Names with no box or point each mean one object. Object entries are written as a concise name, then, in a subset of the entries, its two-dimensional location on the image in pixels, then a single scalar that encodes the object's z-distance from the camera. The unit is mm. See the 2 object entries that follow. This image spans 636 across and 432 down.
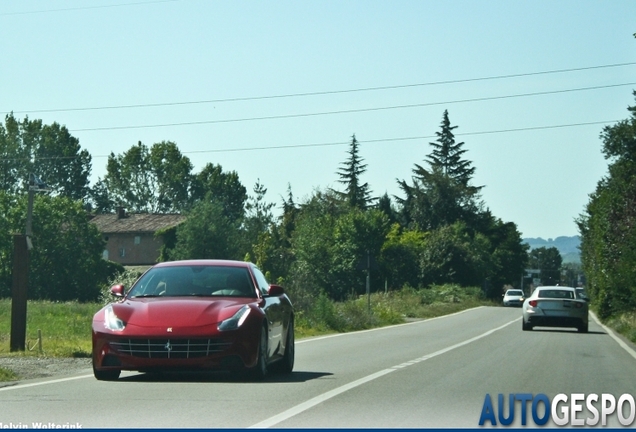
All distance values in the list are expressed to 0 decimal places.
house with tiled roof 114188
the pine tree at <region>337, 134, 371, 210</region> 119812
